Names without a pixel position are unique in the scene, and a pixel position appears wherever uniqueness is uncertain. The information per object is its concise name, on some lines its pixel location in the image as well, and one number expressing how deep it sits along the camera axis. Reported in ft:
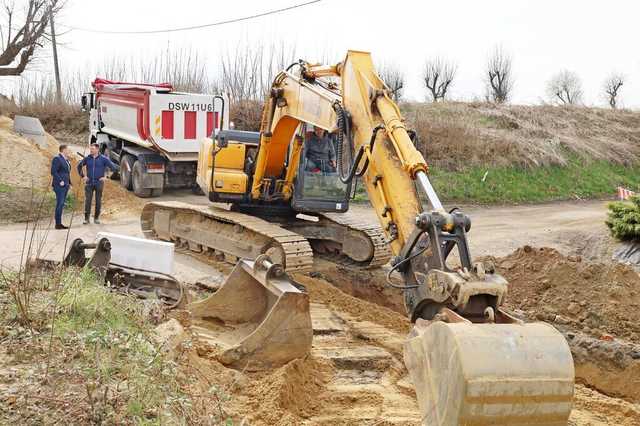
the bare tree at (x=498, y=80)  140.05
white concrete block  23.56
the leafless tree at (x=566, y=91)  152.93
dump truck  54.03
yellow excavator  13.23
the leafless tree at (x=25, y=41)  78.43
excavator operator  32.12
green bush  37.65
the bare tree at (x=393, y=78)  111.94
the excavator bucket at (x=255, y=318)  18.66
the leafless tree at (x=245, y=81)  90.27
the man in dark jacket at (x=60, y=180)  42.32
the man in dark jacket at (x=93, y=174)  44.06
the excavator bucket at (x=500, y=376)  12.92
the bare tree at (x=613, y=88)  148.56
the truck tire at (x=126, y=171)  59.21
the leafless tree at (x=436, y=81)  139.95
